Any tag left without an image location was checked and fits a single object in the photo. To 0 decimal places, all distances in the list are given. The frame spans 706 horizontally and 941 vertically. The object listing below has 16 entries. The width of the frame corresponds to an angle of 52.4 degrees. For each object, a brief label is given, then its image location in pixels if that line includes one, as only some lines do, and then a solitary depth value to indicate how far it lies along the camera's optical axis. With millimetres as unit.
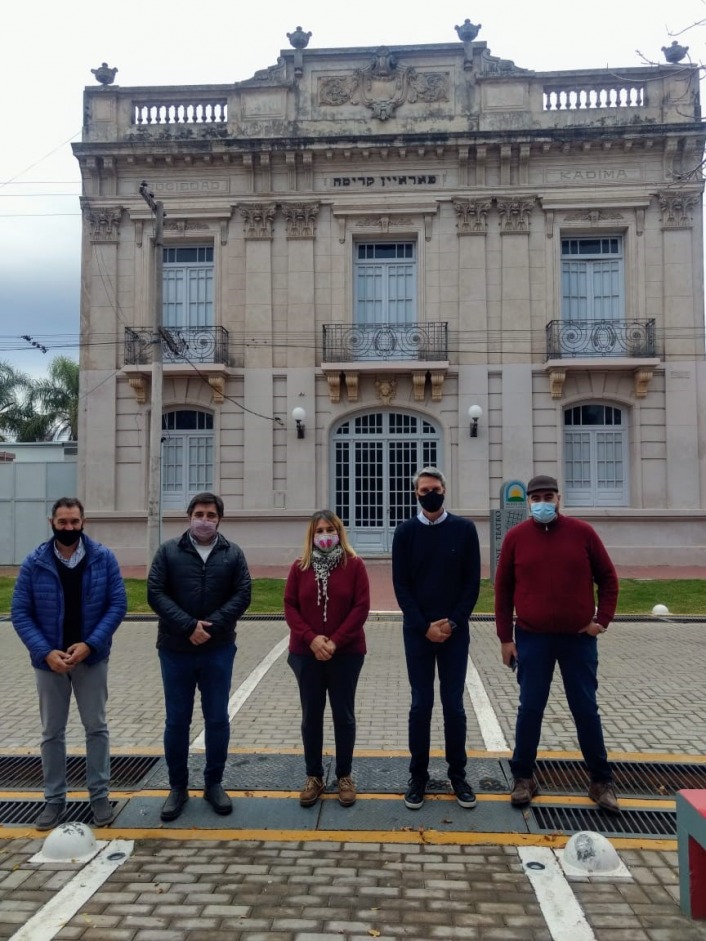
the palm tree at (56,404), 34528
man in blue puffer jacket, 4348
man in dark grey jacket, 4445
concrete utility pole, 14602
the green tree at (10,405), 33969
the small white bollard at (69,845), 3879
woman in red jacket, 4594
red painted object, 3283
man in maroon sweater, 4504
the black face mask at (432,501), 4688
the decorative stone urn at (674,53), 19016
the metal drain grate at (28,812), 4408
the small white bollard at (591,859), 3666
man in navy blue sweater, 4582
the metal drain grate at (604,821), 4191
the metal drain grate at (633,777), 4805
